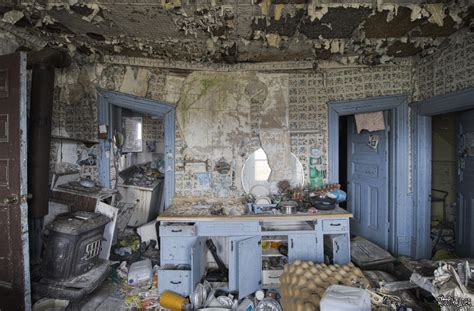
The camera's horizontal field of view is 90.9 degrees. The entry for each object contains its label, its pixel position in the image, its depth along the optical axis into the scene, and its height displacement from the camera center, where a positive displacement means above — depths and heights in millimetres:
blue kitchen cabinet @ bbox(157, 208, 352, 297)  2652 -1046
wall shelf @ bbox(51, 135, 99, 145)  2939 +224
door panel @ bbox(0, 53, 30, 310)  2230 -246
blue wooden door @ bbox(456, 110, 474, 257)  2955 -450
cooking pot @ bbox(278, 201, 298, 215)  2939 -670
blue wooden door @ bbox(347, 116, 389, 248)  3588 -472
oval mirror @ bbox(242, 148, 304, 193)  3533 -214
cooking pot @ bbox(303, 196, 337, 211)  3033 -630
